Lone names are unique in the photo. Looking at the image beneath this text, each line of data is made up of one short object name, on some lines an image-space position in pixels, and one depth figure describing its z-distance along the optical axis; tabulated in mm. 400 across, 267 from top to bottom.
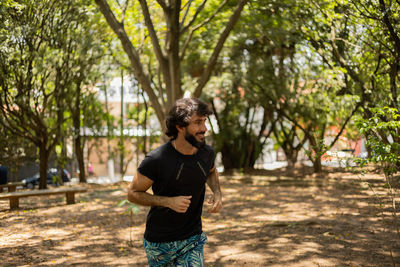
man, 3053
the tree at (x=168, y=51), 9664
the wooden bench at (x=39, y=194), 9984
